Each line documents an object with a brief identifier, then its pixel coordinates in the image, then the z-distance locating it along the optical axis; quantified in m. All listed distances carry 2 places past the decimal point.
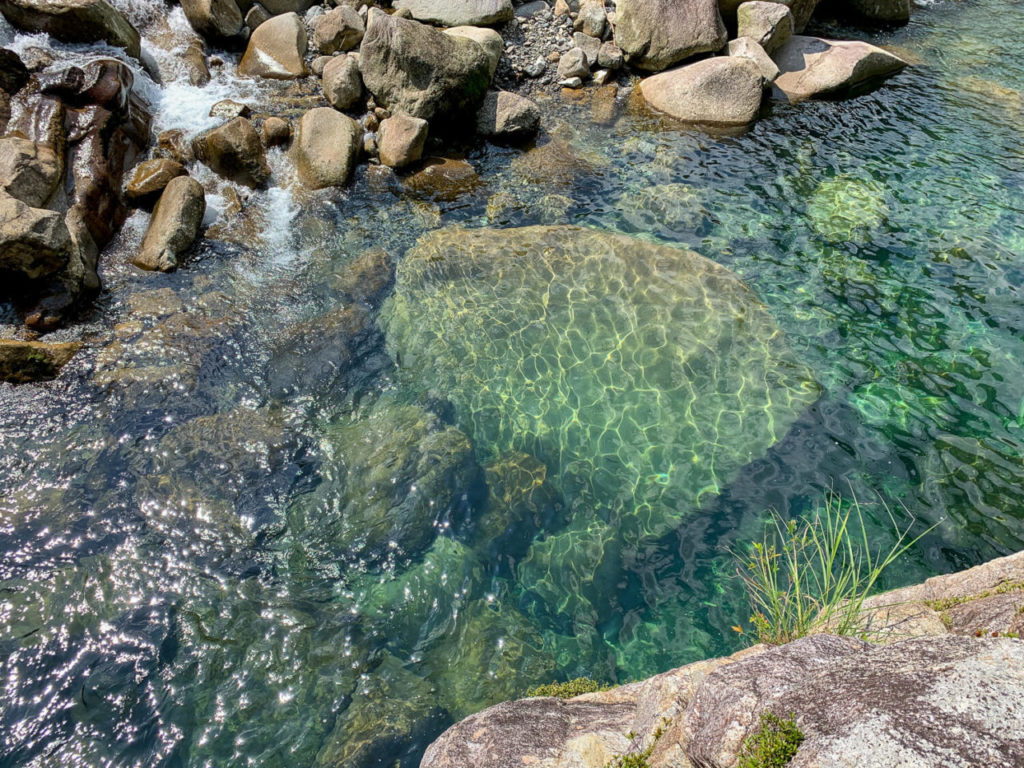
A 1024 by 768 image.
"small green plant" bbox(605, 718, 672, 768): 2.77
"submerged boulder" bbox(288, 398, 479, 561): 5.28
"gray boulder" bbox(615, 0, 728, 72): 11.87
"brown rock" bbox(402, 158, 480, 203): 9.52
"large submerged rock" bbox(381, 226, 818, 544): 5.88
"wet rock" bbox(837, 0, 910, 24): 14.95
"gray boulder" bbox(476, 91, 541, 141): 10.53
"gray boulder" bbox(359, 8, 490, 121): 10.02
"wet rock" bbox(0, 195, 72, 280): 6.43
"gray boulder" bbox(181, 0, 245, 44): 11.56
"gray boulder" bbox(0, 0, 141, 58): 9.54
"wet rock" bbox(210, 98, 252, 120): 10.13
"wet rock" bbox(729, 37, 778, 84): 11.77
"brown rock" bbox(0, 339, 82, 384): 6.23
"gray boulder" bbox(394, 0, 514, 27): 12.12
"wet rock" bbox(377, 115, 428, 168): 9.70
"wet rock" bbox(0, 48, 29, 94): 8.46
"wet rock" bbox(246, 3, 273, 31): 12.21
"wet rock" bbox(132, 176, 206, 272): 7.83
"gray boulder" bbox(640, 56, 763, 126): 11.26
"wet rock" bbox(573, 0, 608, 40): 12.66
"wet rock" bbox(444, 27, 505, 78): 11.34
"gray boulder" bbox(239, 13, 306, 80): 11.48
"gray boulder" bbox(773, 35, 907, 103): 12.03
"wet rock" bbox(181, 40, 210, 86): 10.98
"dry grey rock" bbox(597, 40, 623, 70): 12.34
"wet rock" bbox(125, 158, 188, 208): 8.54
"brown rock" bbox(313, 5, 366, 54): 11.65
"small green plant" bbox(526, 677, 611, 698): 4.14
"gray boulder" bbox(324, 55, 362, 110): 10.45
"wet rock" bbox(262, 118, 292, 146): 9.84
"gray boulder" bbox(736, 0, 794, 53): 12.13
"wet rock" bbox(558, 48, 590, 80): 12.13
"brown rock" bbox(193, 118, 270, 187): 9.13
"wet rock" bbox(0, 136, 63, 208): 7.31
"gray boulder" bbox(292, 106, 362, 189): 9.44
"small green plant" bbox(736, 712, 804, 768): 2.19
